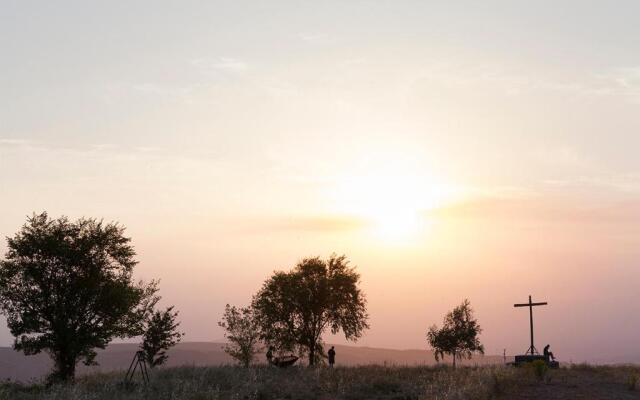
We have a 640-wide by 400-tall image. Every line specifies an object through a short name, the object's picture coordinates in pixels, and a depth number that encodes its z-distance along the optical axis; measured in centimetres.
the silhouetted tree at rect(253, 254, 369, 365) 7162
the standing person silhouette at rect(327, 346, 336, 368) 6255
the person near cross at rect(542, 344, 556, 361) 5905
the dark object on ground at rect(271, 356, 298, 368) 5313
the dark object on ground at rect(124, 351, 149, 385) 4360
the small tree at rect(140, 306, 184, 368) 6525
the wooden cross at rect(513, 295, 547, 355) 6806
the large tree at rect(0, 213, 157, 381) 5116
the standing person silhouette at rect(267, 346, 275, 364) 5832
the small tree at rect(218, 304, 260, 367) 7394
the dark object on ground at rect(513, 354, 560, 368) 5494
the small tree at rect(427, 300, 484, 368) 8156
